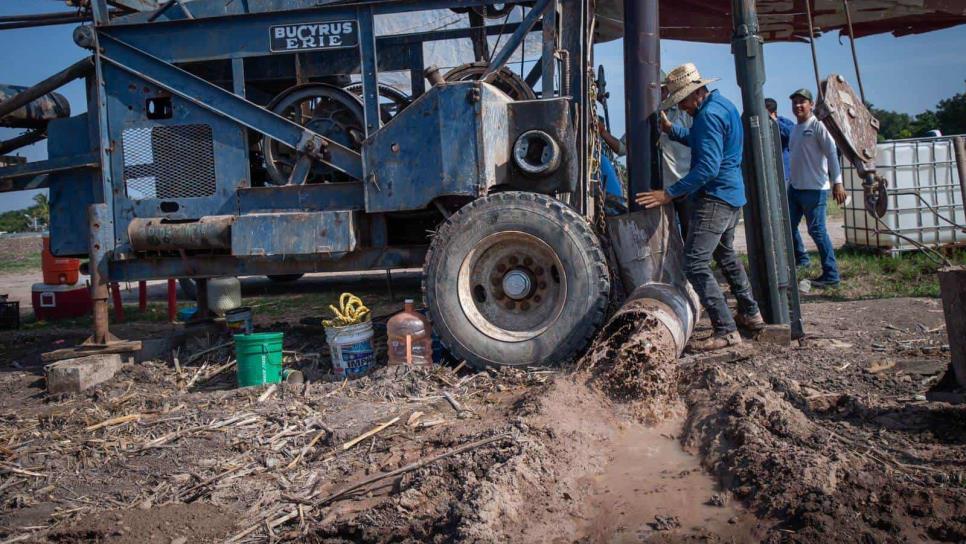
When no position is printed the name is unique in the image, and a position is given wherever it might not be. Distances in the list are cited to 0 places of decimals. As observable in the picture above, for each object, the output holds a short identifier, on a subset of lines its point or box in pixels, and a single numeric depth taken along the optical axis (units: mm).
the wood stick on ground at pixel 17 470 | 4270
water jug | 5465
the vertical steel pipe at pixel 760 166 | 5625
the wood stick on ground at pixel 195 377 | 5820
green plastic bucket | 5551
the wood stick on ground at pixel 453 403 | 4655
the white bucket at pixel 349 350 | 5512
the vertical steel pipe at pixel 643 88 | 5785
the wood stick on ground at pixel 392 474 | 3619
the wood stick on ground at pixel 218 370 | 5969
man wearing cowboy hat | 5387
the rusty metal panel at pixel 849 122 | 5566
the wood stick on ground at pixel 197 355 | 6323
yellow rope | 5598
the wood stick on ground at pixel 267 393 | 5158
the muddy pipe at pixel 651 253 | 5574
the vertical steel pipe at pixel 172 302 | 8562
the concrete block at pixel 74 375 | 5785
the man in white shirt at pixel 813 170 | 7906
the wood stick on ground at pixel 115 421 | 4902
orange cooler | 9594
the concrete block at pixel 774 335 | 5590
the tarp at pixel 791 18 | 8148
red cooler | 9477
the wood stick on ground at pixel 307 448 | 4105
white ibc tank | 9742
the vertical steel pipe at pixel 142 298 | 9499
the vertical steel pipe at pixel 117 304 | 8414
